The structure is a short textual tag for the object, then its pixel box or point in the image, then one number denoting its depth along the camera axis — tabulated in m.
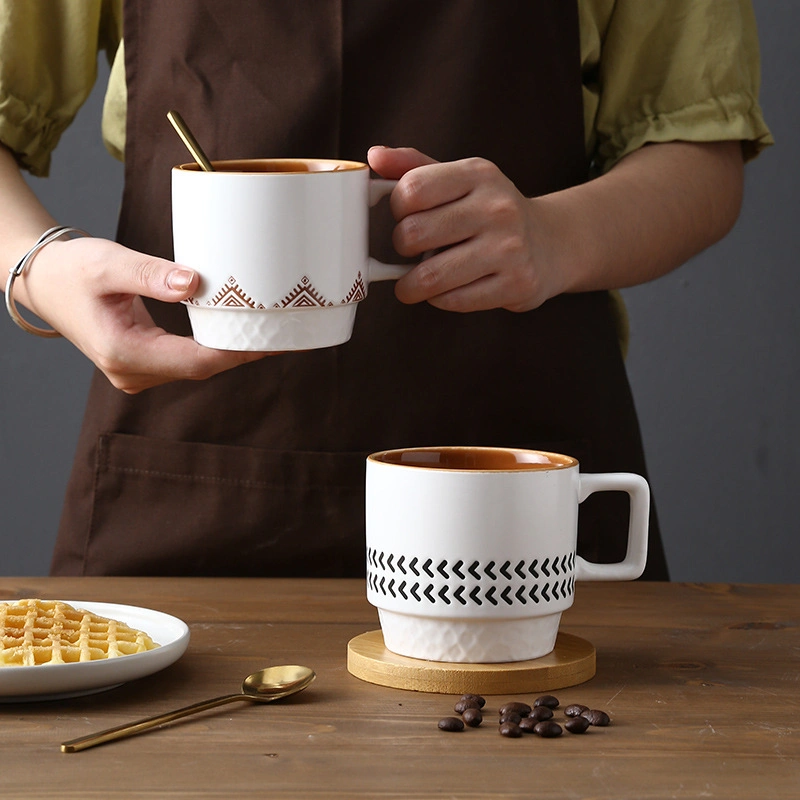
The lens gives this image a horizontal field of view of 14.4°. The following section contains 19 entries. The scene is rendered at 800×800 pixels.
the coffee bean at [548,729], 1.24
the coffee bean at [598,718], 1.25
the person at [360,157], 1.54
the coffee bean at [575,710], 1.25
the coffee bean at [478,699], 1.26
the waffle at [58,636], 1.27
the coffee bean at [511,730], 1.24
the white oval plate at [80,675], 1.25
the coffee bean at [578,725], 1.24
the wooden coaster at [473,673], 1.29
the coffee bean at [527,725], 1.24
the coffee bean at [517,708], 1.25
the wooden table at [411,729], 1.20
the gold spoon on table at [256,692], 1.23
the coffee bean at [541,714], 1.25
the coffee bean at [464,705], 1.26
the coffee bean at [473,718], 1.25
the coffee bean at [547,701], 1.27
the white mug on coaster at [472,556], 1.28
